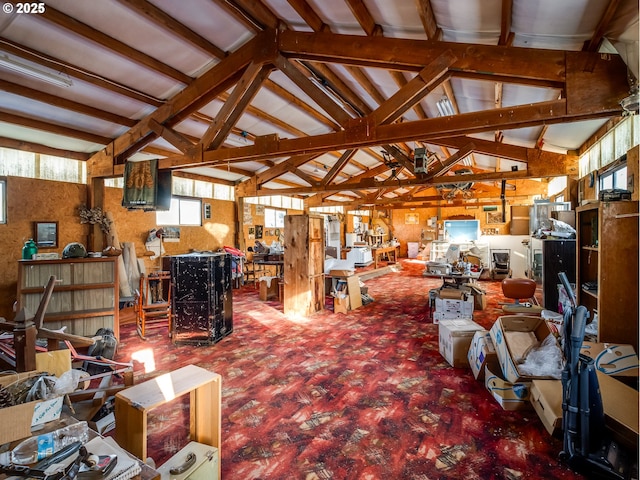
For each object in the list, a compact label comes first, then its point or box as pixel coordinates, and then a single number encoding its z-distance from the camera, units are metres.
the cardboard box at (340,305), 5.95
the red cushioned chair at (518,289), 5.35
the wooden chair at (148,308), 4.60
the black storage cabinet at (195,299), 4.32
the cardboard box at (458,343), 3.50
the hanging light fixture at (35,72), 2.98
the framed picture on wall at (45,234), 4.99
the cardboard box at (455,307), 5.03
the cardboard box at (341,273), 6.54
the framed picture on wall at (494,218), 14.66
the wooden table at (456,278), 6.11
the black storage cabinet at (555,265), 4.72
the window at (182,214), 7.27
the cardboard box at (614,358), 2.51
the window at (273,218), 10.54
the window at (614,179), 3.83
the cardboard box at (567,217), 5.32
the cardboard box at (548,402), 2.27
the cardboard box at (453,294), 5.09
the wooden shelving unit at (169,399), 1.55
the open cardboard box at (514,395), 2.65
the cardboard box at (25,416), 1.37
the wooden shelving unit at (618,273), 2.81
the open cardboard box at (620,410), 1.95
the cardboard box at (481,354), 3.06
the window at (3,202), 4.65
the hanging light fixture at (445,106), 4.42
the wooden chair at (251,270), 9.35
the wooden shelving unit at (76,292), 3.90
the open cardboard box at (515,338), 2.77
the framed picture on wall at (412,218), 17.55
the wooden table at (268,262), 7.21
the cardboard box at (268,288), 7.12
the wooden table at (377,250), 12.02
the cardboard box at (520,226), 11.87
